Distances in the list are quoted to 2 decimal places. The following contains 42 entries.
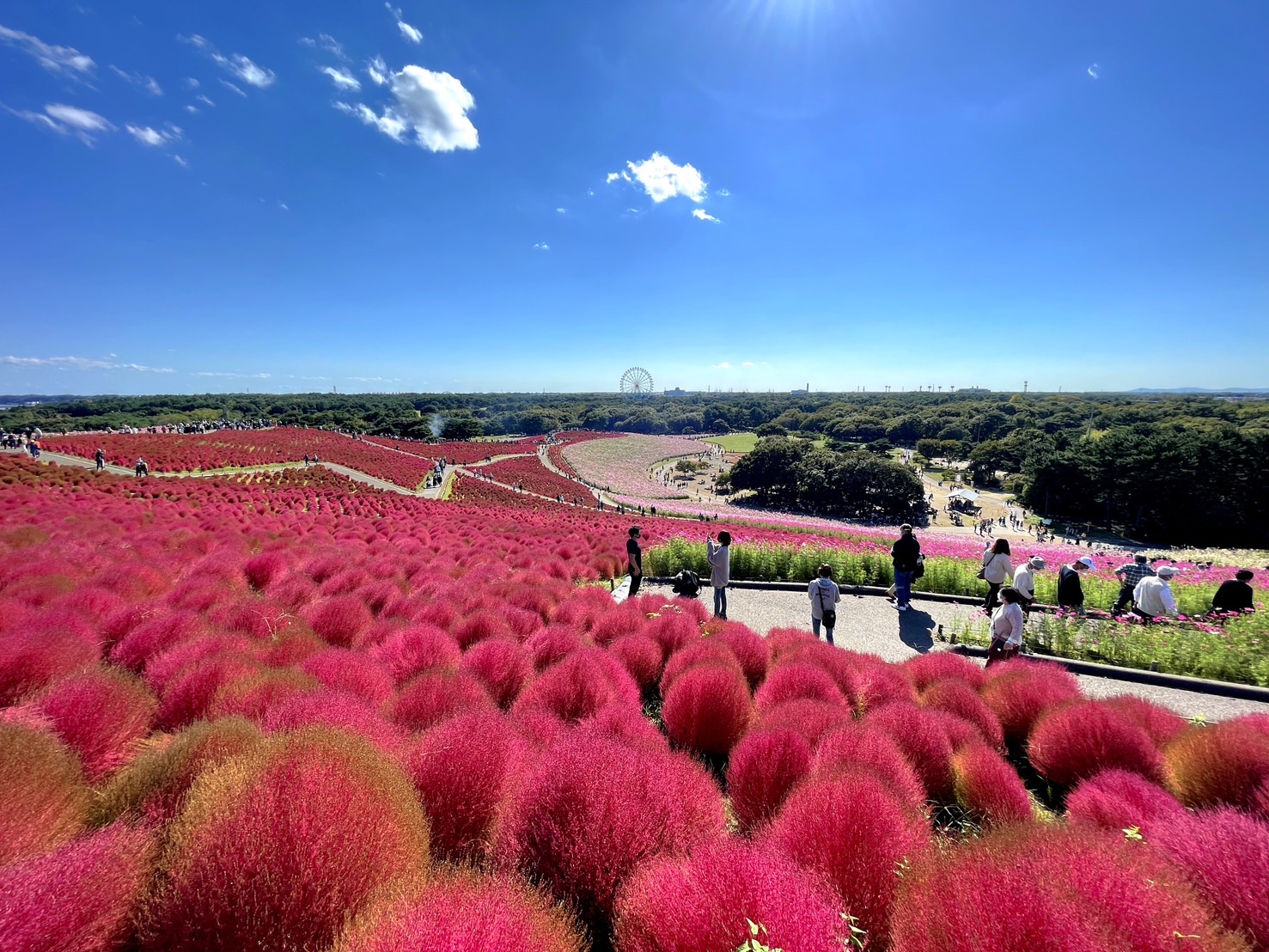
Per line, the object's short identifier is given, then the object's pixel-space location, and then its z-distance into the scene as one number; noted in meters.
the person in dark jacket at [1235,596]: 7.68
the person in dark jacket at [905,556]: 9.13
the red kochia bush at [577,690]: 3.64
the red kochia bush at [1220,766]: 2.83
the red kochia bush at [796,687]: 4.03
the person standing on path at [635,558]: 9.31
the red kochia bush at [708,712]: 3.75
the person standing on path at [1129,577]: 9.26
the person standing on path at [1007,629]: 6.14
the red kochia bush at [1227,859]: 1.84
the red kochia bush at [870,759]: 2.54
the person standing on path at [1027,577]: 7.32
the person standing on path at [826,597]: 7.34
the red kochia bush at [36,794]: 1.73
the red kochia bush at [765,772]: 2.72
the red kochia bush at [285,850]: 1.40
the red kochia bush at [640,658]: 4.84
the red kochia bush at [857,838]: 1.90
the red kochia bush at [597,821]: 1.93
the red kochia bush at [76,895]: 1.29
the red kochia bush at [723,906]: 1.44
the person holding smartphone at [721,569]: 8.73
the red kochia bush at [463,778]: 2.17
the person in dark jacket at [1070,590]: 8.12
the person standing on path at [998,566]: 8.32
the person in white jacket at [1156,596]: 7.61
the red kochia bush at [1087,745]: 3.20
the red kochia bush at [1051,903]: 1.40
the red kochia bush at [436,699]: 3.03
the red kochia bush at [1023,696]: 4.08
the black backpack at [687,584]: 9.33
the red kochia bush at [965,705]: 3.89
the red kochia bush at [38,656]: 2.97
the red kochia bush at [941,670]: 4.70
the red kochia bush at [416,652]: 3.97
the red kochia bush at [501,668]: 4.03
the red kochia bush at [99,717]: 2.45
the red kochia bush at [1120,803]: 2.47
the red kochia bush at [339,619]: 4.84
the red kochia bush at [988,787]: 2.82
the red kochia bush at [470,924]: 1.25
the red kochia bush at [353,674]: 3.32
